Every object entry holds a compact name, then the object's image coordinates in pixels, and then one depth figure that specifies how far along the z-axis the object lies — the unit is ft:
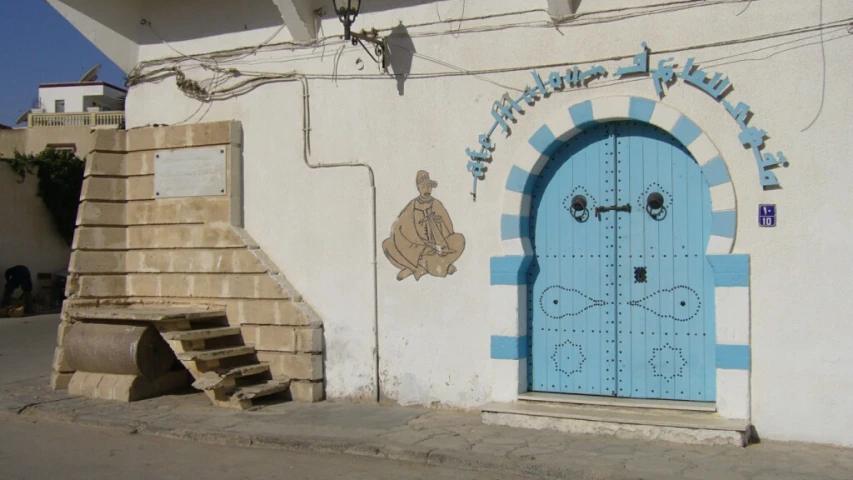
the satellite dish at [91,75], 158.81
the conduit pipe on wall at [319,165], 27.30
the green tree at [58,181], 69.97
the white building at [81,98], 145.59
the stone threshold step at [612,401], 22.80
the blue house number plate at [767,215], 21.88
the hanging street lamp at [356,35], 26.43
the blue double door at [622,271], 23.38
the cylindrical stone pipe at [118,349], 28.32
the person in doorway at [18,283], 64.75
